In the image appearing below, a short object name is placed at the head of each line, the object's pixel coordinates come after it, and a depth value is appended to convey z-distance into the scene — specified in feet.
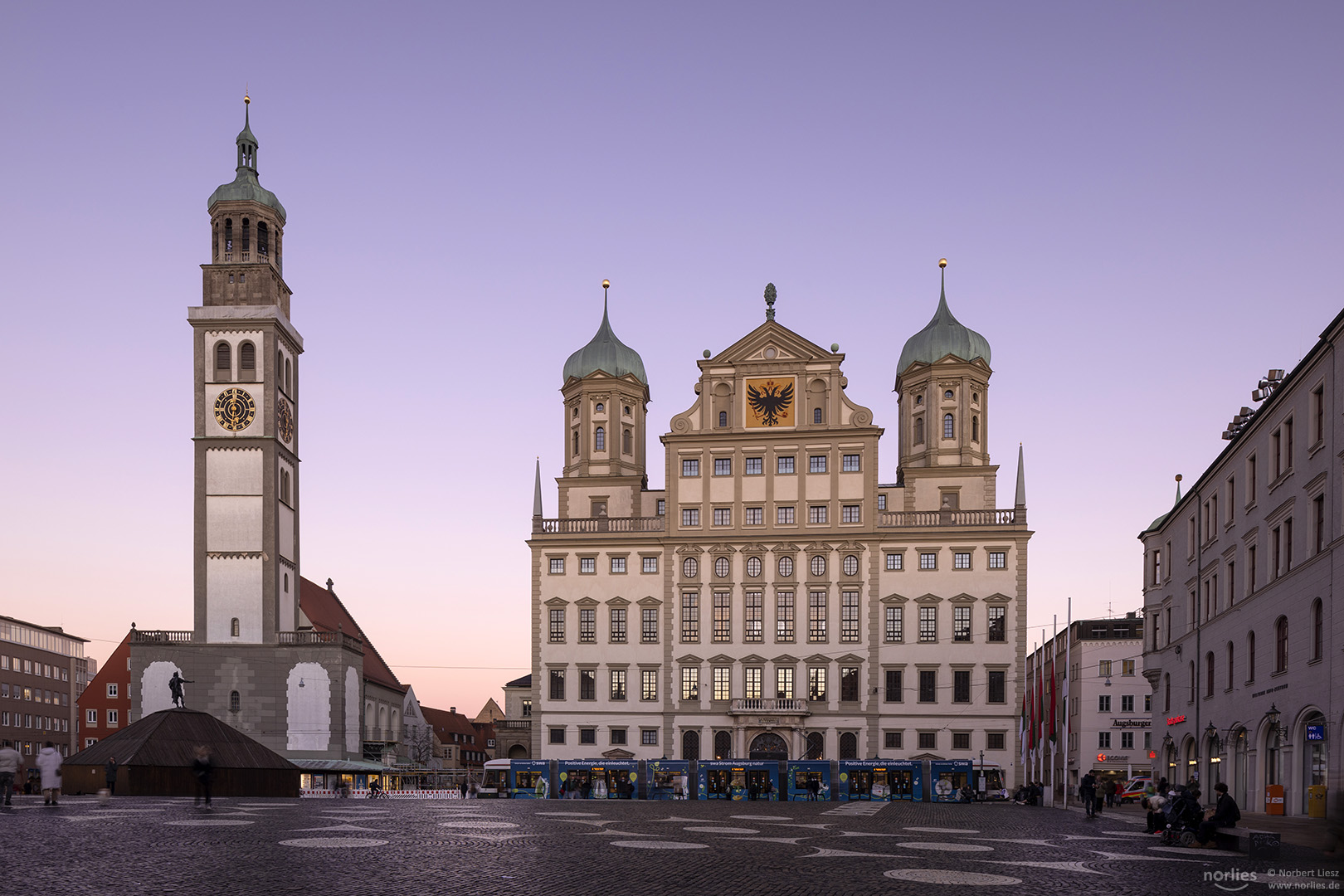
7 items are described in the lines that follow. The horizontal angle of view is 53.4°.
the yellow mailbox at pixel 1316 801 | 117.91
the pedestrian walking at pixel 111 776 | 144.23
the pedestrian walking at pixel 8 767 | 92.66
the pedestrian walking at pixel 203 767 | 97.50
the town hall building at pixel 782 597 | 259.80
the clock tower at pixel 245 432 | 251.19
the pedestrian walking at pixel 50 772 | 96.94
